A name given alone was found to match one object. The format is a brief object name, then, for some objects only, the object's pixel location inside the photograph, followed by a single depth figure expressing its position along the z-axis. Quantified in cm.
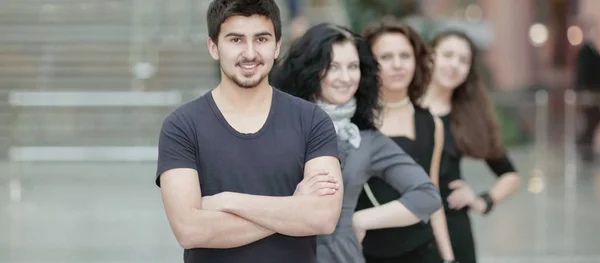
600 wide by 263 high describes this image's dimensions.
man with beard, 416
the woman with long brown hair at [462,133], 701
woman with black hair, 529
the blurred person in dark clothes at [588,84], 2441
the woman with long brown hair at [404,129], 600
